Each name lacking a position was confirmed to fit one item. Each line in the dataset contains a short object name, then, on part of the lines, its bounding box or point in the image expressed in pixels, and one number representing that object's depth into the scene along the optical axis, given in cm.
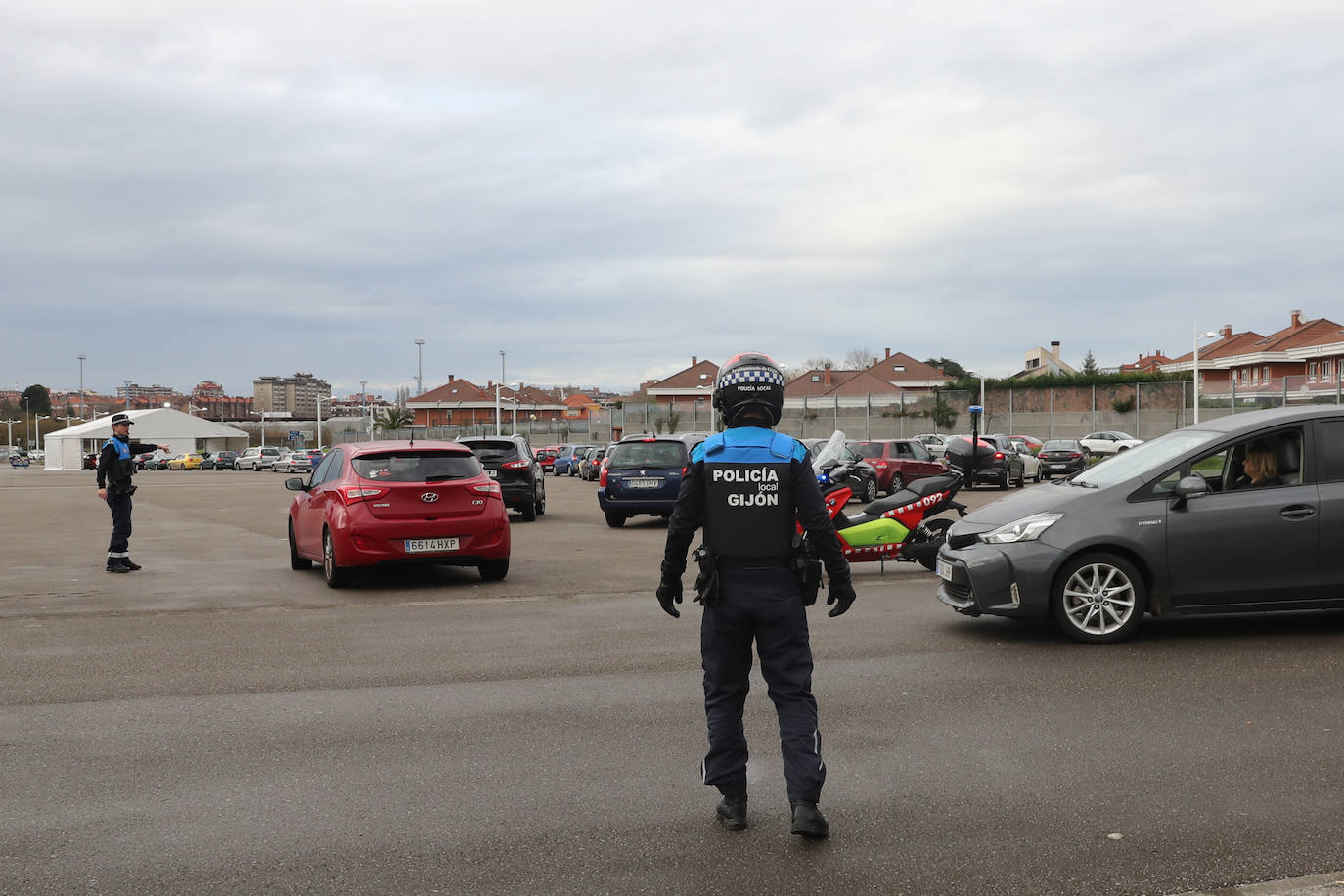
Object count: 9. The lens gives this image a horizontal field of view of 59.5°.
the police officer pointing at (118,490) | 1344
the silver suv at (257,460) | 7750
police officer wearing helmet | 436
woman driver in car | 821
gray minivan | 795
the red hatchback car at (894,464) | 2795
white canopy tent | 8619
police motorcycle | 1149
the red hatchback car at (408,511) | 1159
